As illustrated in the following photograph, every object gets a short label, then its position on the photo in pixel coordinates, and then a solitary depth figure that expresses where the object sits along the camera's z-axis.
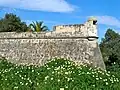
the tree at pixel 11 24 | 20.63
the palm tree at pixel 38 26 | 19.19
